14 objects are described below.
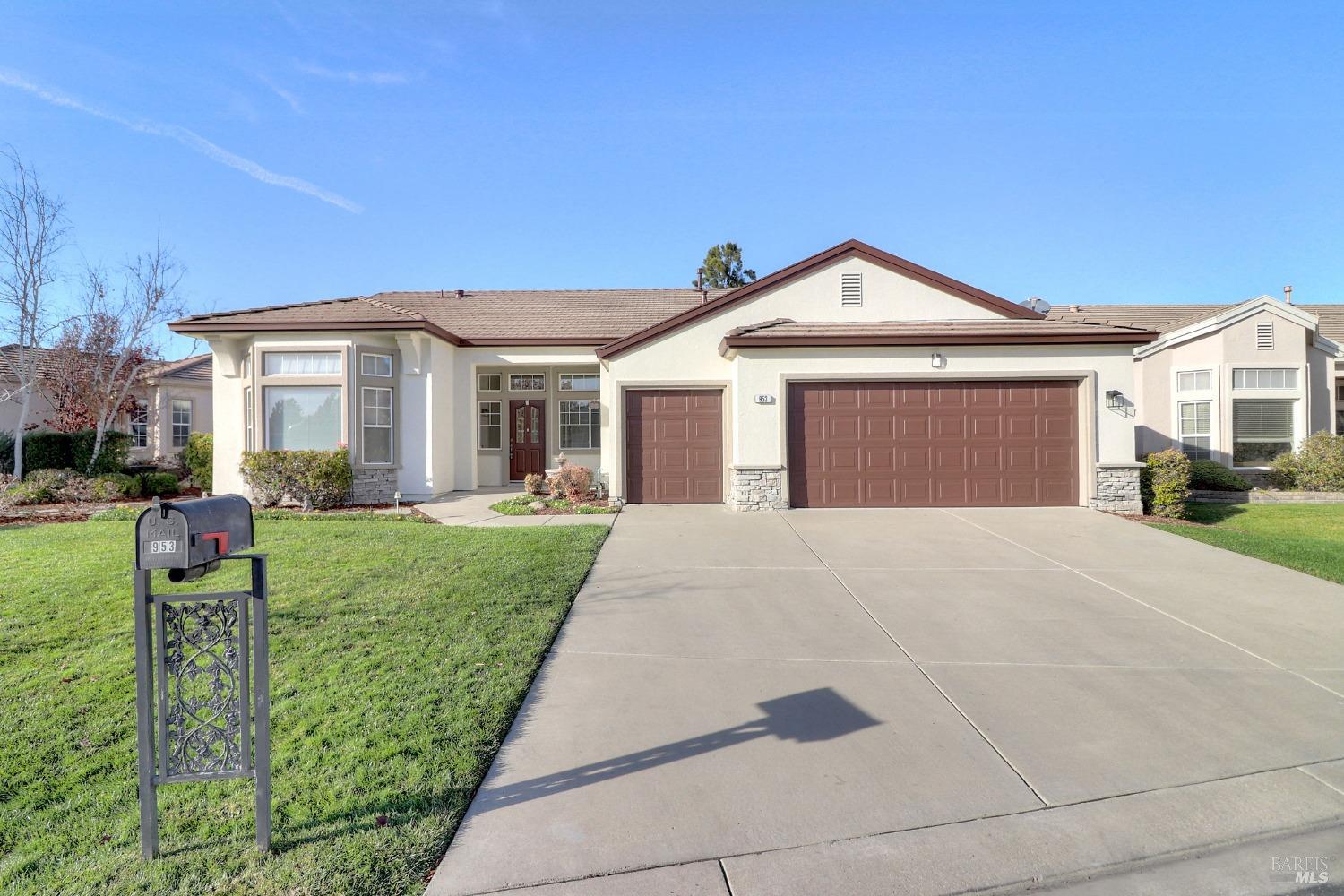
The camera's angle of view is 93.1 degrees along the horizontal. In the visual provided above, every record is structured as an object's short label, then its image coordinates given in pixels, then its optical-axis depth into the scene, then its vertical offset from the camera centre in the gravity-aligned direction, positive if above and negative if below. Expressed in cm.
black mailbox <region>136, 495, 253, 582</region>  237 -33
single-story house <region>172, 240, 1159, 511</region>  1163 +106
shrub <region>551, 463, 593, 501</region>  1266 -70
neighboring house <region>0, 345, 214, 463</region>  1959 +137
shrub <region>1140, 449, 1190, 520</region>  1130 -72
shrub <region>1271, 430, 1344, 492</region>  1356 -53
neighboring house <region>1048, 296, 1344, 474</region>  1474 +141
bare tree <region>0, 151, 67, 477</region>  1402 +360
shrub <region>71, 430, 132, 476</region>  1471 +0
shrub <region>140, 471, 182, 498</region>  1393 -75
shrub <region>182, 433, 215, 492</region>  1548 -20
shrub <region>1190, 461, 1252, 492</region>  1377 -77
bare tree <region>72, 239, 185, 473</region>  1622 +280
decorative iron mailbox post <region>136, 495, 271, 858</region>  240 -83
